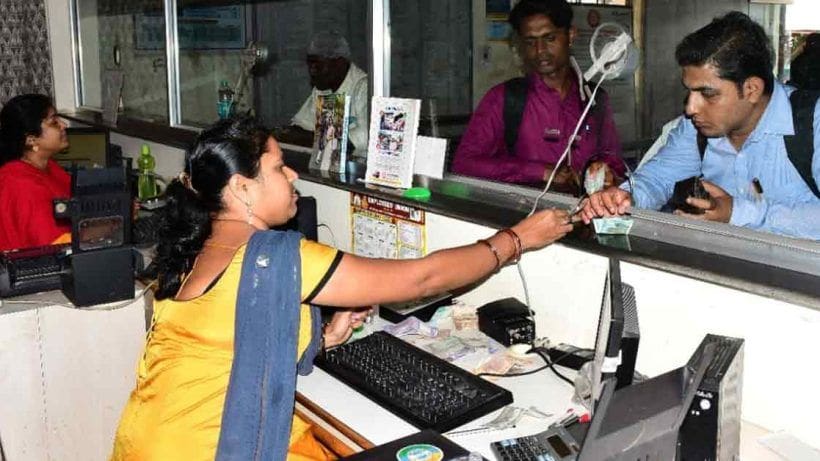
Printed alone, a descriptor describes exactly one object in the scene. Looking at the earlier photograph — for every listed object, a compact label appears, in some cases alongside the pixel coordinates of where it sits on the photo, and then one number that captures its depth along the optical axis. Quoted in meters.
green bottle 3.55
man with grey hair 2.79
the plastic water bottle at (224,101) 3.57
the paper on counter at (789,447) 1.39
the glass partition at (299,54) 3.29
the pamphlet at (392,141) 2.33
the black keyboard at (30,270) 2.28
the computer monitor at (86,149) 3.66
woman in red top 2.92
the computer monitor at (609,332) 1.27
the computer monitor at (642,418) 1.02
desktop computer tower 1.15
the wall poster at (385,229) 2.28
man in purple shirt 2.50
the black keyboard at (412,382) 1.58
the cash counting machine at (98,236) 2.22
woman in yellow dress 1.58
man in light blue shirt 1.69
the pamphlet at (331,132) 2.58
